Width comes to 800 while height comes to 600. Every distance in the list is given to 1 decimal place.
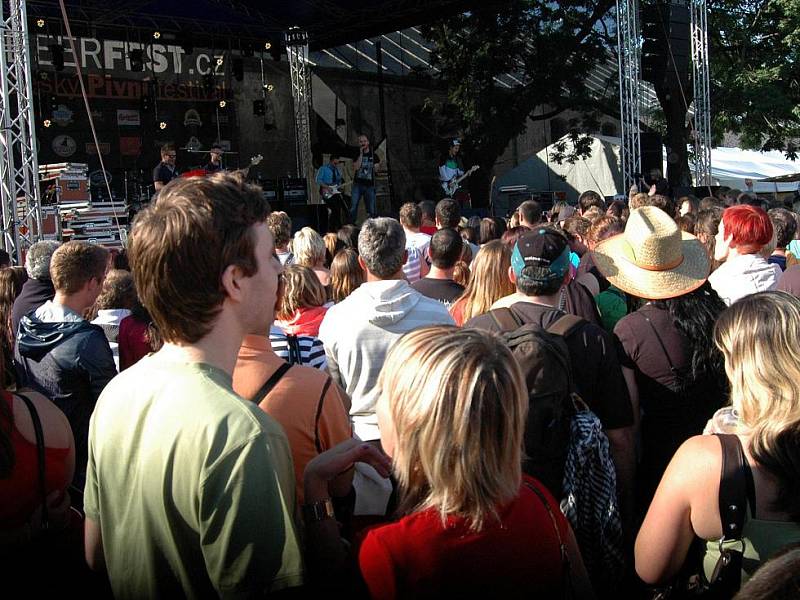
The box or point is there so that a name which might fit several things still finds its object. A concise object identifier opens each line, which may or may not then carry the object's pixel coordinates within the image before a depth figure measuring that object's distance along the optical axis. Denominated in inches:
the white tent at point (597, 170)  828.6
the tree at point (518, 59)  722.2
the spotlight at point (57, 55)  569.9
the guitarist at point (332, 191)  602.5
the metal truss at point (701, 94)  595.8
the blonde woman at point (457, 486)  59.1
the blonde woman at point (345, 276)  183.2
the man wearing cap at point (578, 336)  106.7
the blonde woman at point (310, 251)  200.8
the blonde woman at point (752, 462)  70.1
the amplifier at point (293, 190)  585.0
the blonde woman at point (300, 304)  147.1
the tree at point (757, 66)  732.7
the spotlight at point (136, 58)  633.0
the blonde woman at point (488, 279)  139.4
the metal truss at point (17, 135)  339.9
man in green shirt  54.1
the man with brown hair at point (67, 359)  129.5
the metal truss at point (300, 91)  656.4
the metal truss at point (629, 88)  535.2
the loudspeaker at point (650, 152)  561.9
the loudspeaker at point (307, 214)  575.5
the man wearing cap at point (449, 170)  679.1
